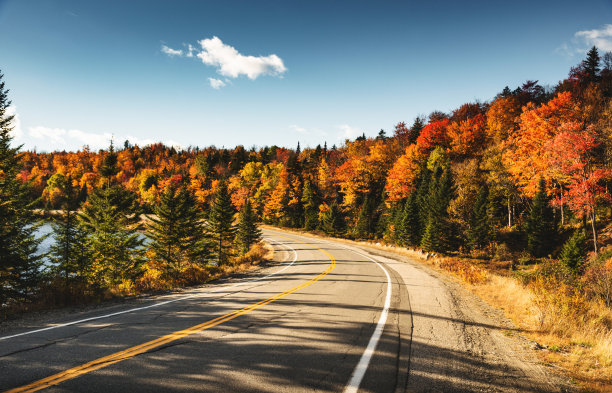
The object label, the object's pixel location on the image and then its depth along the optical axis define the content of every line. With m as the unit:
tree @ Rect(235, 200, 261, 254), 31.44
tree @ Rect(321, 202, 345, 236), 45.78
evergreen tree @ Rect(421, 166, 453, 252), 33.78
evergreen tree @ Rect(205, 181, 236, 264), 28.34
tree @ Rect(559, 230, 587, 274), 23.25
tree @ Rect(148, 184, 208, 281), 19.89
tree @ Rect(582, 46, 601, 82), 47.81
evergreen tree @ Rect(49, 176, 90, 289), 15.17
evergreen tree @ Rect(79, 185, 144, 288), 17.89
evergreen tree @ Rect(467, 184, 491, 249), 32.19
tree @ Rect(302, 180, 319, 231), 53.66
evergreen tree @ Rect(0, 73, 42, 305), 10.82
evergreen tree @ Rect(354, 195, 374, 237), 46.38
